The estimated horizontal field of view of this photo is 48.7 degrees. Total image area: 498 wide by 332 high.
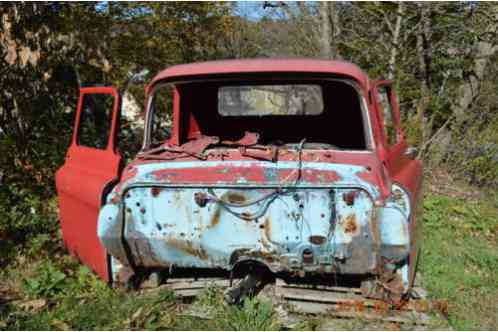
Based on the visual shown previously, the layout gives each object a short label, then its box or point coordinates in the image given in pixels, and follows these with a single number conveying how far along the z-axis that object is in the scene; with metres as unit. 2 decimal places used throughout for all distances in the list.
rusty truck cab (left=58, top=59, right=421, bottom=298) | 3.47
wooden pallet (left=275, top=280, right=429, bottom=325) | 3.64
